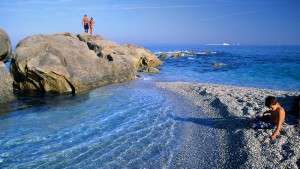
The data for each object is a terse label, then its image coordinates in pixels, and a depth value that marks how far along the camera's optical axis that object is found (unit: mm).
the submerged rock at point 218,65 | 33484
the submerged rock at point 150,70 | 26717
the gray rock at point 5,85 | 14376
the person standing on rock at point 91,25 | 29186
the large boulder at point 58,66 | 15532
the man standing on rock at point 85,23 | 28384
